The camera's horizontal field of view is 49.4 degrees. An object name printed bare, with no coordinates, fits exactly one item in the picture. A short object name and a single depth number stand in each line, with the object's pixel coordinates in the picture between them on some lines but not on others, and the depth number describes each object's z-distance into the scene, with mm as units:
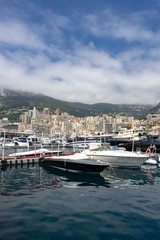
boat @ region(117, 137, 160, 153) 41569
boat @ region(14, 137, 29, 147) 69025
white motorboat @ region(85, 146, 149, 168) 22266
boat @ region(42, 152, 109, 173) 17766
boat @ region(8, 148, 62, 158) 28169
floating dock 23688
